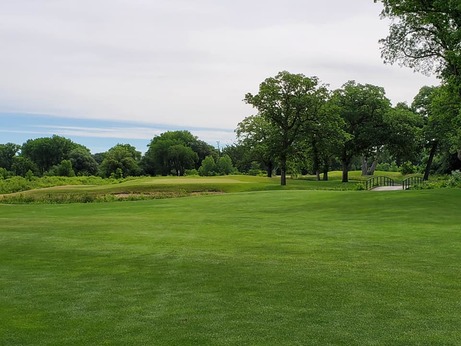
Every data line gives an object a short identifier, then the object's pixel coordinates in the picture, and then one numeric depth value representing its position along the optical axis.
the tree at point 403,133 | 58.75
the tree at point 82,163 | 122.38
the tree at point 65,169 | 101.31
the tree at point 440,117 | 32.38
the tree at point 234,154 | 114.33
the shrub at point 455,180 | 36.27
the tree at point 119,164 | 108.31
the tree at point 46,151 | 136.12
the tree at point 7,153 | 139.77
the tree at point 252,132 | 71.28
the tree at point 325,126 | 52.28
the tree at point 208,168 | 101.25
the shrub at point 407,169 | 85.49
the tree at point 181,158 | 121.62
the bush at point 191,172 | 104.14
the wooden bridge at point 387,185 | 44.94
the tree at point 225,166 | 100.29
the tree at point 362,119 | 60.42
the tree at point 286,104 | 51.91
